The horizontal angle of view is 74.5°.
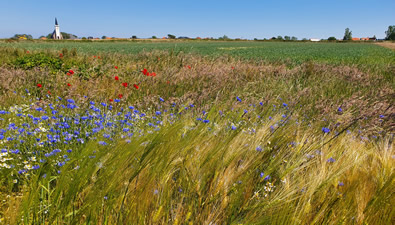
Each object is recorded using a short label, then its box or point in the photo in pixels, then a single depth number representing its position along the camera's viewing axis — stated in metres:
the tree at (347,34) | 137.27
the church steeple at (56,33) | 121.06
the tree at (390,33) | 124.04
